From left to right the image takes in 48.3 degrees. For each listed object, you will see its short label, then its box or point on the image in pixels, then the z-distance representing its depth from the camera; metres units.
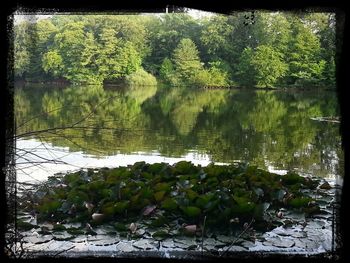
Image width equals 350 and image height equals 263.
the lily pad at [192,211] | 2.17
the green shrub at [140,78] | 21.45
